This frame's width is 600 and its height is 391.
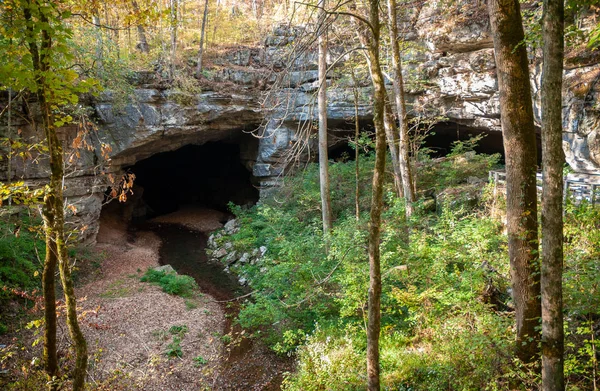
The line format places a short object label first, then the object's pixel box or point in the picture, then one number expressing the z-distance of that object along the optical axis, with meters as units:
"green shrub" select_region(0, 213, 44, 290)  9.06
